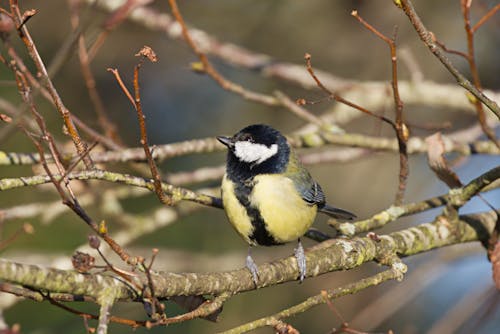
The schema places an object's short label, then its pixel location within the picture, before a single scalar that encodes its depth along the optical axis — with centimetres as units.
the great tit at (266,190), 544
